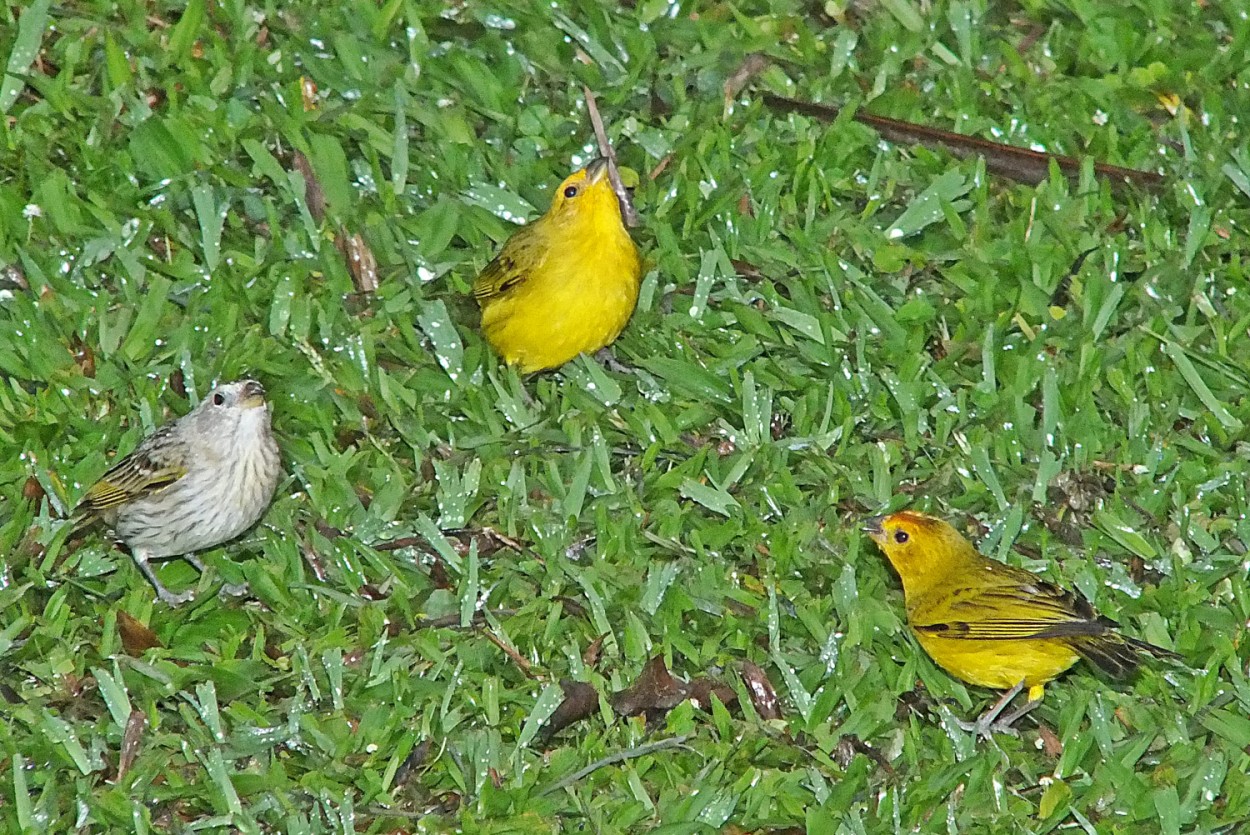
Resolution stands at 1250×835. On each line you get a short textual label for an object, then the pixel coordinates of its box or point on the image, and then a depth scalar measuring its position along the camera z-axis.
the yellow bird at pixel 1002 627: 10.80
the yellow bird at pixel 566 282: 12.83
